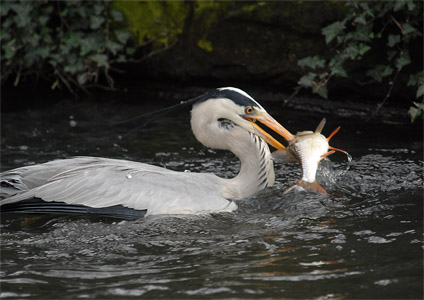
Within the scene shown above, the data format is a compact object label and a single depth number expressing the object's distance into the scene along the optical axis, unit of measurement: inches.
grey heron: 391.5
